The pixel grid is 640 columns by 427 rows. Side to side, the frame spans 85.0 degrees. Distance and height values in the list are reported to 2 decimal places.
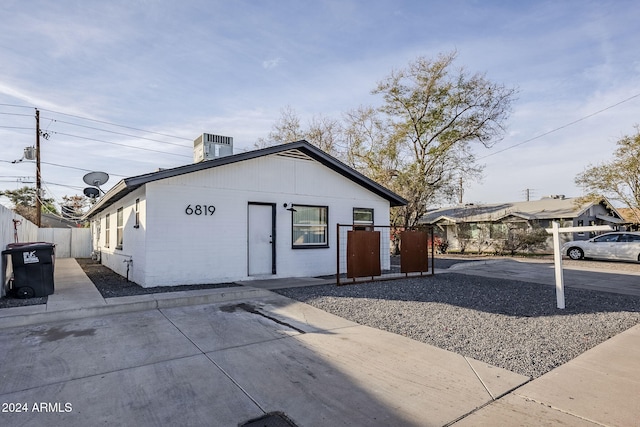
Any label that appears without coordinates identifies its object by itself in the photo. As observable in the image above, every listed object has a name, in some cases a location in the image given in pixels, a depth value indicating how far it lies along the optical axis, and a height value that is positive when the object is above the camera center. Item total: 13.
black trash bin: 6.79 -0.82
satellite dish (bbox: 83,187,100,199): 13.20 +1.37
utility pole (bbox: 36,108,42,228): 18.66 +2.66
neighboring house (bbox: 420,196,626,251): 23.73 +0.21
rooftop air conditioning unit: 10.87 +2.52
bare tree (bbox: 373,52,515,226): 22.08 +6.47
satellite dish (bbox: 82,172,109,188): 13.12 +1.88
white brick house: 8.25 +0.33
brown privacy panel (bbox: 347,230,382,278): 8.93 -0.77
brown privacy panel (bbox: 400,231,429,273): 10.22 -0.81
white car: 15.31 -1.22
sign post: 6.44 -0.76
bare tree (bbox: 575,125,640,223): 18.38 +2.49
